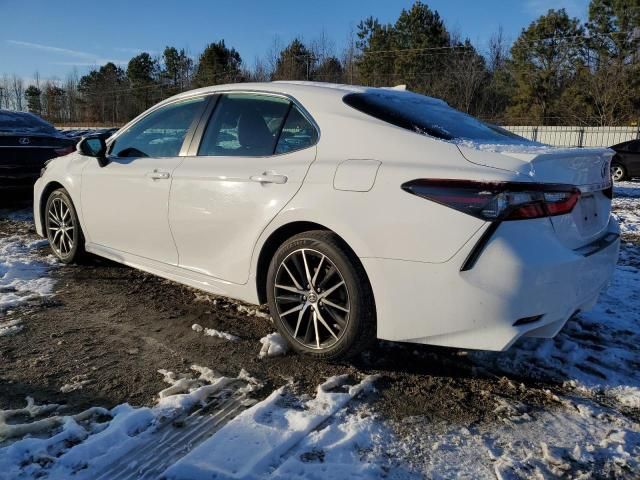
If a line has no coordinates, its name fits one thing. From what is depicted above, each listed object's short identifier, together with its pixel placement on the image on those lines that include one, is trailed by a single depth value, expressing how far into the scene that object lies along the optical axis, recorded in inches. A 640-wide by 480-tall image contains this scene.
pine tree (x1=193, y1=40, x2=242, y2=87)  2097.2
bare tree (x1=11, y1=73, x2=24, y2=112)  2861.7
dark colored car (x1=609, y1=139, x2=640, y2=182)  601.3
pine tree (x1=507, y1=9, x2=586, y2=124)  1471.5
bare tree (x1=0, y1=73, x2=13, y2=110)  2869.1
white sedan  101.3
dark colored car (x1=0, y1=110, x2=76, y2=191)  297.6
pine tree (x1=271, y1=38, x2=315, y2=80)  1657.2
